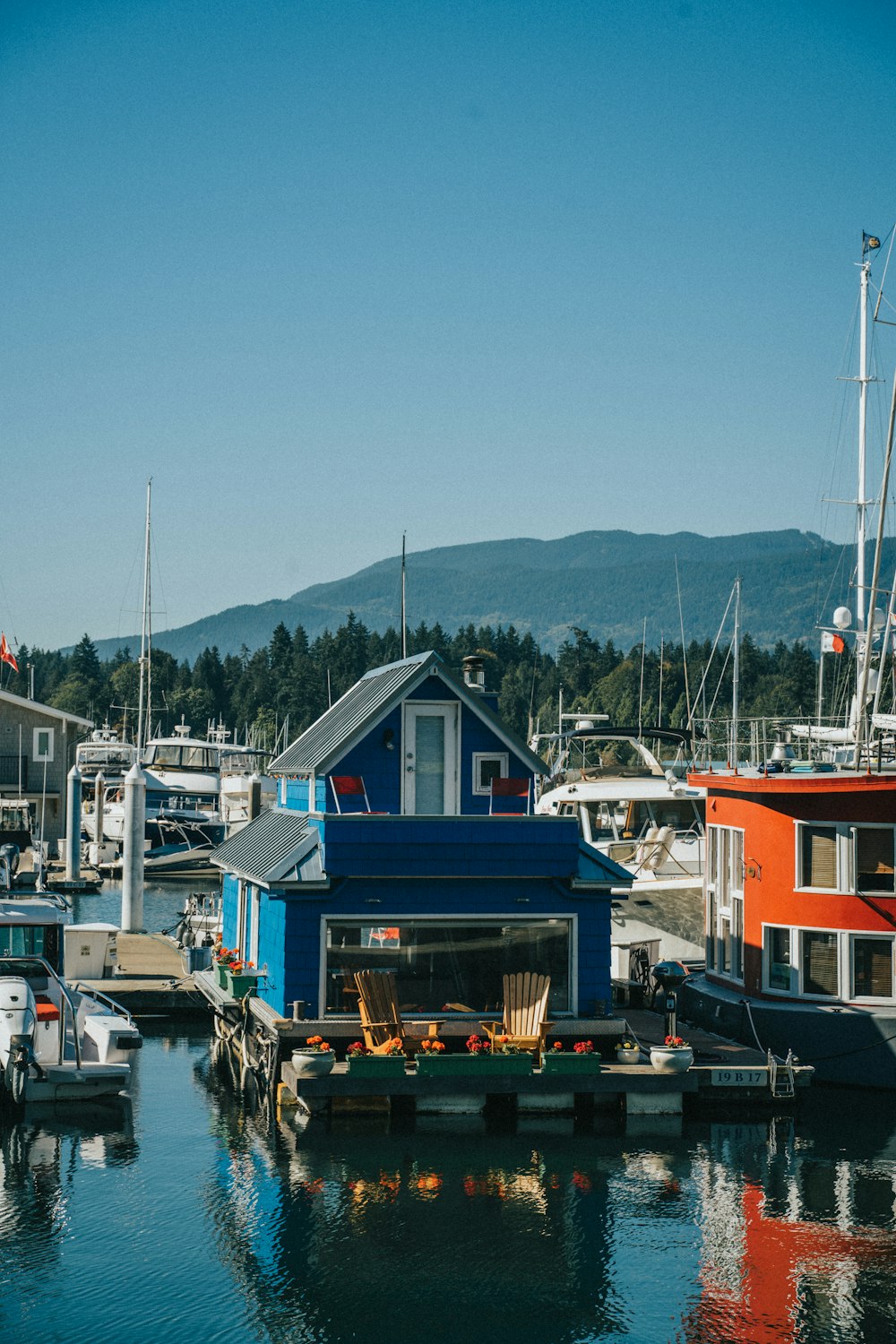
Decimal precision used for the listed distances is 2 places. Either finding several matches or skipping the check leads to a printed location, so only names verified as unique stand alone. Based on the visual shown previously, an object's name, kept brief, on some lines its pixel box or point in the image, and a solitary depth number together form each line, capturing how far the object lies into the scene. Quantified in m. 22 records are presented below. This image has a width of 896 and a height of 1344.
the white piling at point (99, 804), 71.25
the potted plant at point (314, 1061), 21.53
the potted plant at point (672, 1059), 22.45
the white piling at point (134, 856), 38.94
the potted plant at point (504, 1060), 21.92
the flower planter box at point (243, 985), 25.61
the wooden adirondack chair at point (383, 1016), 22.36
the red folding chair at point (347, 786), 24.31
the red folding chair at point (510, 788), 24.69
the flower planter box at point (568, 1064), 21.95
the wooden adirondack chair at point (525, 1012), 22.80
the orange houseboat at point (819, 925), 24.11
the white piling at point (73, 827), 58.97
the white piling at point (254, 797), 70.00
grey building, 66.69
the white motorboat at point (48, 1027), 22.88
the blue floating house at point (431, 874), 23.02
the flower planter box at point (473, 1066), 21.72
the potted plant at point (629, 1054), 22.98
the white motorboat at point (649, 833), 34.78
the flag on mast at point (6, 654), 66.19
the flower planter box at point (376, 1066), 21.52
